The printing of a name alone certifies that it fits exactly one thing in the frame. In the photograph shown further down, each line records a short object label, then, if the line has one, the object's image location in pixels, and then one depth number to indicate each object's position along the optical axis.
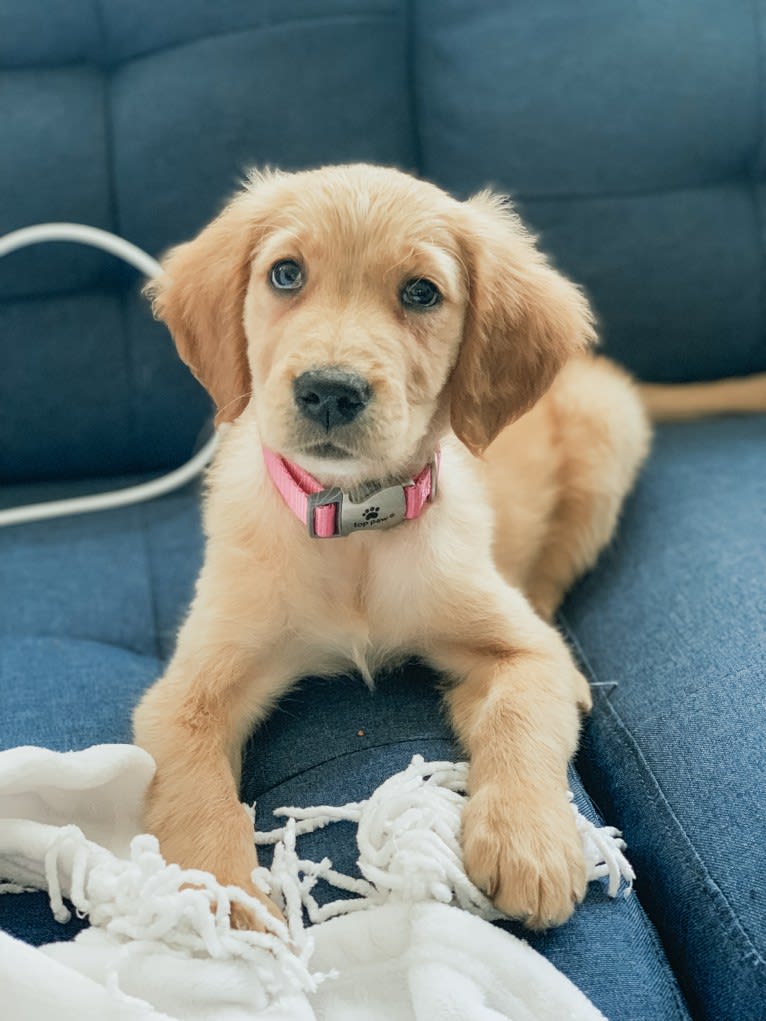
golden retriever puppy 0.62
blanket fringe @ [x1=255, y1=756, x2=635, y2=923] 0.57
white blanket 0.54
